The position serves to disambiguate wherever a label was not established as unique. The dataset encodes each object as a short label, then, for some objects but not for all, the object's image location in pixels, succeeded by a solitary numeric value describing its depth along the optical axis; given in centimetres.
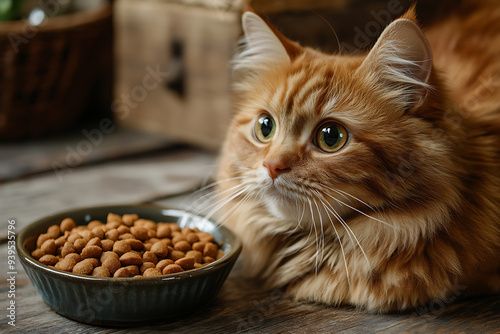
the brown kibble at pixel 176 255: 65
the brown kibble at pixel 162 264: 63
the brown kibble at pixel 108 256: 62
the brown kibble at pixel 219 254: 66
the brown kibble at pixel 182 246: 66
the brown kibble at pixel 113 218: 68
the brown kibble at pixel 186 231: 68
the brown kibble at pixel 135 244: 64
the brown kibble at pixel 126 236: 65
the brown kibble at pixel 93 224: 67
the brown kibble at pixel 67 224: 67
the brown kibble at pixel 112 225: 66
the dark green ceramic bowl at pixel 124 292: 60
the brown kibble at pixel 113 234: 65
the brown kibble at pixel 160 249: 64
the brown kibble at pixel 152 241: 66
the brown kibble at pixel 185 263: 63
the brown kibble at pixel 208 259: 65
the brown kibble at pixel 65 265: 62
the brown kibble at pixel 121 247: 63
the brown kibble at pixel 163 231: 67
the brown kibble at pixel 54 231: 66
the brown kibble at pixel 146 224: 68
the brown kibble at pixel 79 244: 64
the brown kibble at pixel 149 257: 63
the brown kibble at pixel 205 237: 67
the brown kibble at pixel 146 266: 63
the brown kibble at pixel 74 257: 62
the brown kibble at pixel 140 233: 66
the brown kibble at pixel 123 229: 66
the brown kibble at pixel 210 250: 66
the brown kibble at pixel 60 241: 65
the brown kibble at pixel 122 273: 61
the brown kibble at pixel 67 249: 63
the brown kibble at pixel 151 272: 62
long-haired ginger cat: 63
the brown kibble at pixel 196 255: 65
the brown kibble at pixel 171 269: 62
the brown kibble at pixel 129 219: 68
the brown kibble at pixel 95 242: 63
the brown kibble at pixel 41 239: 65
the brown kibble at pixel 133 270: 62
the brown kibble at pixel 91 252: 63
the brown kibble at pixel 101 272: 61
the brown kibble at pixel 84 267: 61
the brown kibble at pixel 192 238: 67
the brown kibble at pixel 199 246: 66
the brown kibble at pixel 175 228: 69
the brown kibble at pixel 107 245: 64
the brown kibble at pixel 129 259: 62
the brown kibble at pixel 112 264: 62
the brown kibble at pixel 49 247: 64
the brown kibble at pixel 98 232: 65
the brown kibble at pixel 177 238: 67
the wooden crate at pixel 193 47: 91
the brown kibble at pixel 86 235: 64
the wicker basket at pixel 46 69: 92
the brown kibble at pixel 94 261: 62
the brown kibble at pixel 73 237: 64
